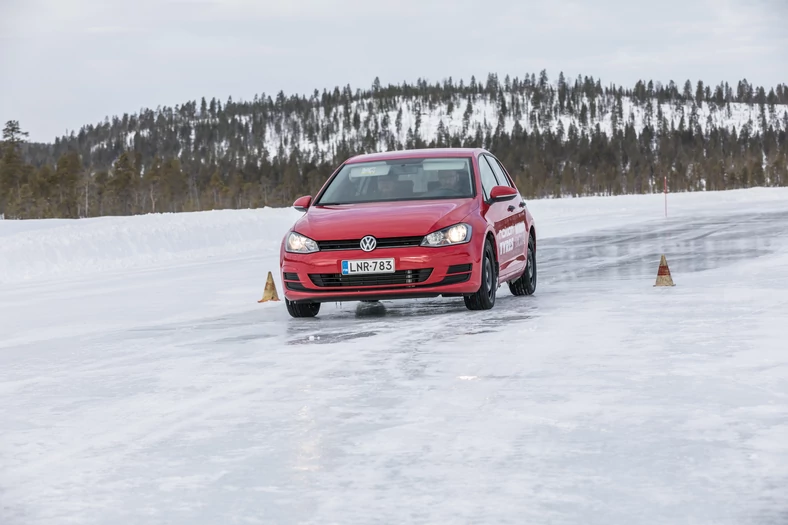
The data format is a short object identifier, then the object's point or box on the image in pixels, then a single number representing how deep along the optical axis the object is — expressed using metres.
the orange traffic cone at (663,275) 13.23
